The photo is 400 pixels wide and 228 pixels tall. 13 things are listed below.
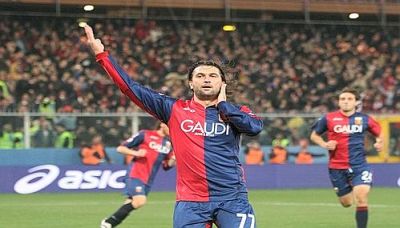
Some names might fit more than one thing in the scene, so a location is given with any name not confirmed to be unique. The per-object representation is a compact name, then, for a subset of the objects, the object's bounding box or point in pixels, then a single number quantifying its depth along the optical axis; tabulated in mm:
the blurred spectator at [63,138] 25469
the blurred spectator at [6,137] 24905
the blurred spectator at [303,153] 27891
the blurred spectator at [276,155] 27562
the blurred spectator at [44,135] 25109
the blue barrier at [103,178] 24656
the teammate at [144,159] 14906
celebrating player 7484
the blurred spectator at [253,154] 27297
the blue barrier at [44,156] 25078
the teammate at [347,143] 14242
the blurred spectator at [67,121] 25275
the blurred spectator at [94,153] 25531
